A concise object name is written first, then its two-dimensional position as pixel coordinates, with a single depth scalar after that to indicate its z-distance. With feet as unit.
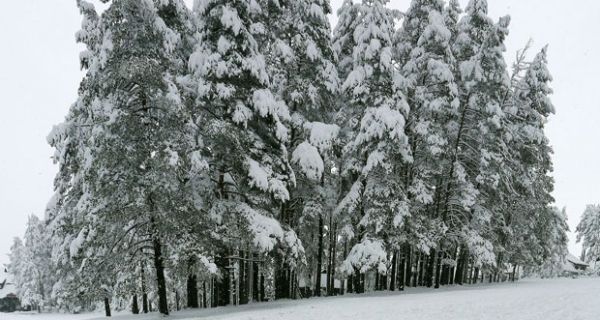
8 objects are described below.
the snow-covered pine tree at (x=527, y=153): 88.94
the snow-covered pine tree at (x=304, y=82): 60.03
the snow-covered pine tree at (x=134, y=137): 44.37
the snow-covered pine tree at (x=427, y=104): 67.82
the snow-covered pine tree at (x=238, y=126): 49.88
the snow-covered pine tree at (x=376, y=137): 62.75
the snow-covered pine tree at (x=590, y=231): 197.36
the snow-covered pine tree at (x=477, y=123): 71.26
